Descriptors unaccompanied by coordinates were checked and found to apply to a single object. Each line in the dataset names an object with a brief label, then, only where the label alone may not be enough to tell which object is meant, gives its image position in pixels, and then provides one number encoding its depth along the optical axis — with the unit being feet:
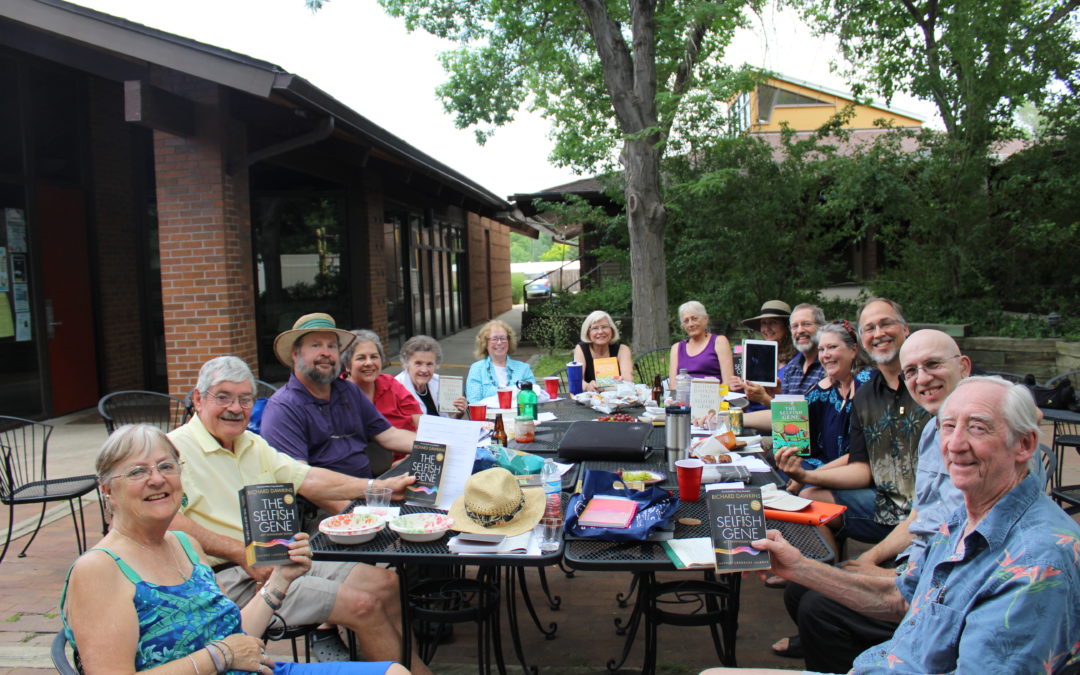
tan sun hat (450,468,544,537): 7.81
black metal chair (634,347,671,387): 28.06
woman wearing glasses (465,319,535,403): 16.83
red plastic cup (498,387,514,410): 14.34
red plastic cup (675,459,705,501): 8.59
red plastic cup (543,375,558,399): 16.51
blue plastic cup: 16.97
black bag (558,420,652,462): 10.75
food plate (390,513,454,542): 7.68
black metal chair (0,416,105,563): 12.80
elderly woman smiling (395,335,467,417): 15.02
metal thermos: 9.76
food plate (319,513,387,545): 7.66
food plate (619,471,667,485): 9.14
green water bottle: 12.47
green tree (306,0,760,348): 25.95
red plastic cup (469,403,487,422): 13.29
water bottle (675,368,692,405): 13.84
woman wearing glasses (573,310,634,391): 18.19
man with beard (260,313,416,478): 10.53
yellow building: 81.30
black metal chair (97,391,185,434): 14.96
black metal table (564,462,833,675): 7.05
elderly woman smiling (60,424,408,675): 5.54
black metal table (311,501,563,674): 7.29
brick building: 19.54
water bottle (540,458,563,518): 7.89
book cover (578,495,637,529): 7.59
